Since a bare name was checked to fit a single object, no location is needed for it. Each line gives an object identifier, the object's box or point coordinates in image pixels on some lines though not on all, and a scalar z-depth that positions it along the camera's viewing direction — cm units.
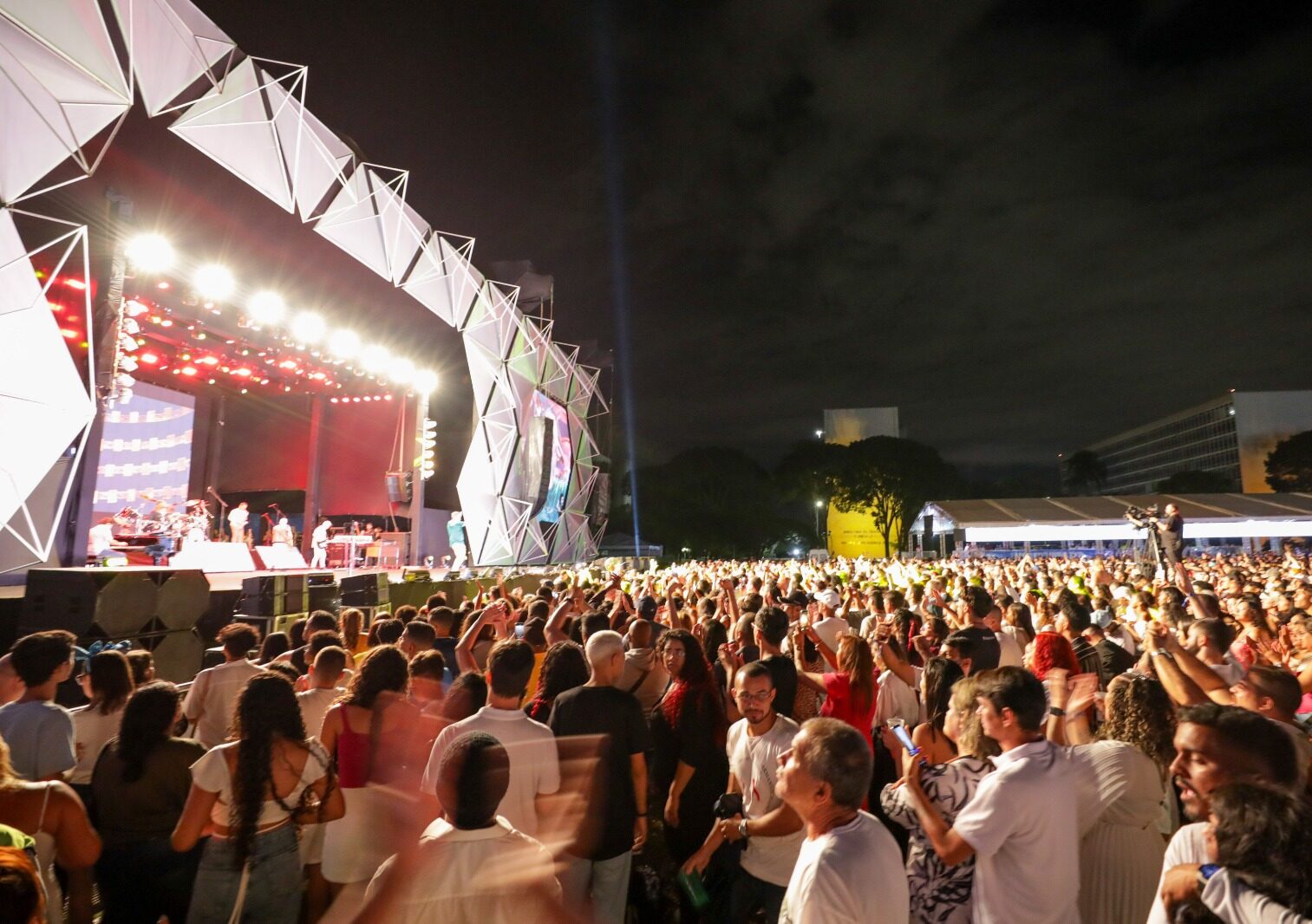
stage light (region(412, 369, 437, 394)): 2130
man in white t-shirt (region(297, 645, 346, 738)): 367
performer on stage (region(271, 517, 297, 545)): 1914
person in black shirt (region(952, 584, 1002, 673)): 402
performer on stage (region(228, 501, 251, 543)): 1700
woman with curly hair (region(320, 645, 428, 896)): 295
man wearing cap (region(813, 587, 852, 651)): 534
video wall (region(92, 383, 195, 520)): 1883
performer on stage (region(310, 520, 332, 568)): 2003
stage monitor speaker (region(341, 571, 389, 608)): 1155
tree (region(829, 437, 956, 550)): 5078
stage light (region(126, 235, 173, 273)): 1148
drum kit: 1432
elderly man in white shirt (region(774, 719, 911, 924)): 175
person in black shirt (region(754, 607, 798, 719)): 331
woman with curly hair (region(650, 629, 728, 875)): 339
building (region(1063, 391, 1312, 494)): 6600
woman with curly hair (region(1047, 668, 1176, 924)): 249
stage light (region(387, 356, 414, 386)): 2027
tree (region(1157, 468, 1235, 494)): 7750
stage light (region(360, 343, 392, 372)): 1892
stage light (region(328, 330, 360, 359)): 1766
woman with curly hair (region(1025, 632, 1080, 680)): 363
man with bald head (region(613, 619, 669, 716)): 443
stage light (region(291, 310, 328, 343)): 1634
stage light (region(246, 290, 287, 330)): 1486
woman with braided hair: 251
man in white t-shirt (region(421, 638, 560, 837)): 284
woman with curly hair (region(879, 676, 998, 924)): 238
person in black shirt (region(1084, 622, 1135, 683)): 462
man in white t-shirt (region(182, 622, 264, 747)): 399
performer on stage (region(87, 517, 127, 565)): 1266
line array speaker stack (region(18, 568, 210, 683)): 709
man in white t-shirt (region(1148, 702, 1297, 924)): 181
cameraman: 1309
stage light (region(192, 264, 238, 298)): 1338
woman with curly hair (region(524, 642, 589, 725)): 363
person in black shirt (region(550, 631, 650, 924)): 298
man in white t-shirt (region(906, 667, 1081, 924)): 218
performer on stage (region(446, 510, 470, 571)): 2297
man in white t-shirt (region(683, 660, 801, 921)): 263
